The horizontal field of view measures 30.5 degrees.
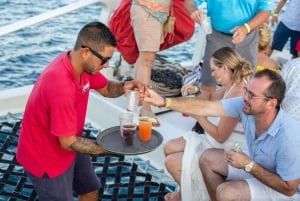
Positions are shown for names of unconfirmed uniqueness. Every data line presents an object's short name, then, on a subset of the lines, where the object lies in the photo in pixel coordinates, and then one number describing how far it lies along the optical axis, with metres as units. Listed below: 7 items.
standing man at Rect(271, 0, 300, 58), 5.60
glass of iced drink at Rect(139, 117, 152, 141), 3.13
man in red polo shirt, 2.78
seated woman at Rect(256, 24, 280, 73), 4.82
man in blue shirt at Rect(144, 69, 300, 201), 2.93
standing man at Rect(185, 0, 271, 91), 4.12
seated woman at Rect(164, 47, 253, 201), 3.48
